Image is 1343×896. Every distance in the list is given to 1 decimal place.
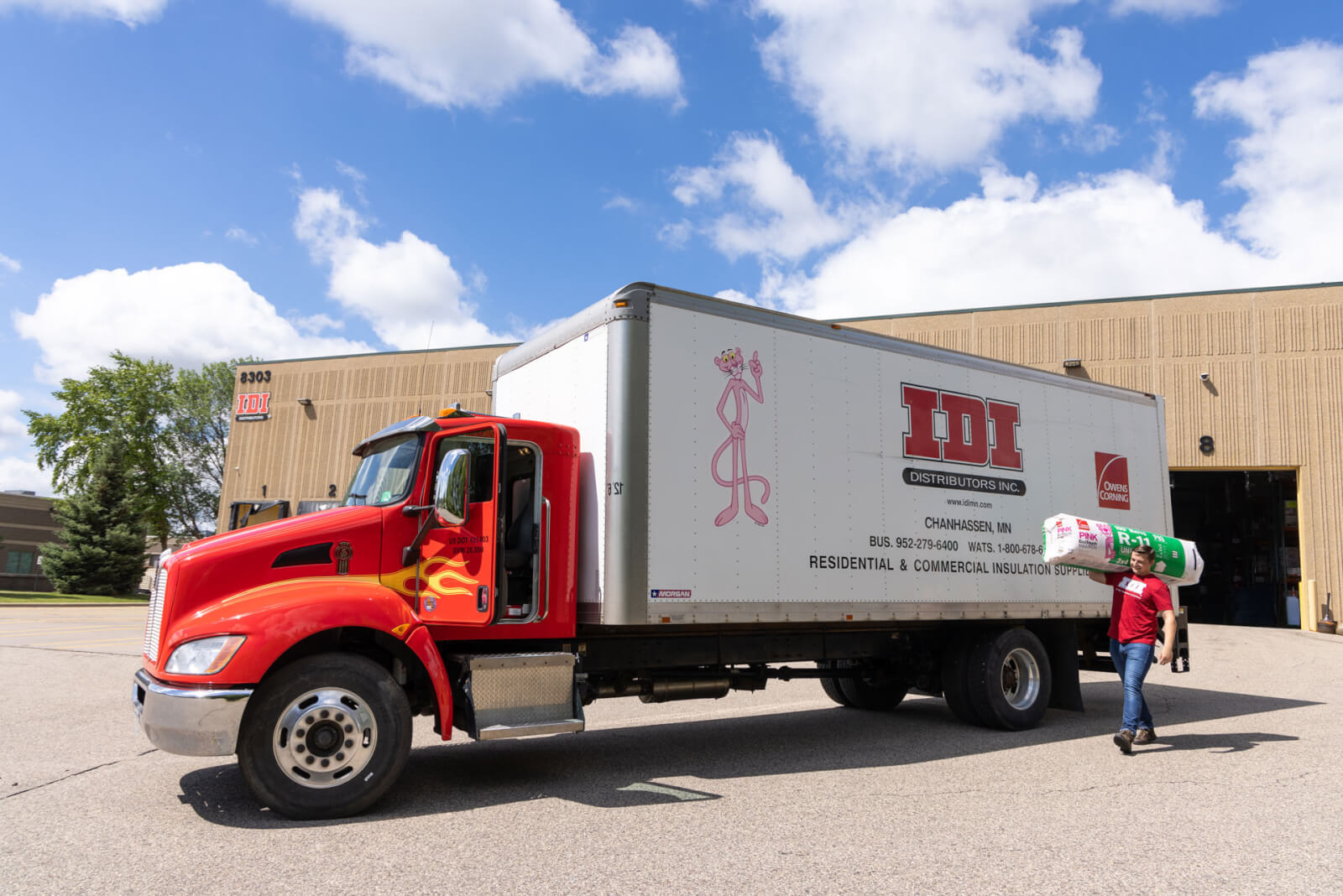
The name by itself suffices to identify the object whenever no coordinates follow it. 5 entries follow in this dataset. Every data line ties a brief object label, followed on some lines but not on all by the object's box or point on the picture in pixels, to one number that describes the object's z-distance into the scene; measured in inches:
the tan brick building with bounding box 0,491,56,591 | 2217.0
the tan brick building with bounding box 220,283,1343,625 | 1055.0
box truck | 217.6
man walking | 312.5
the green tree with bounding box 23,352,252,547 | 2169.0
